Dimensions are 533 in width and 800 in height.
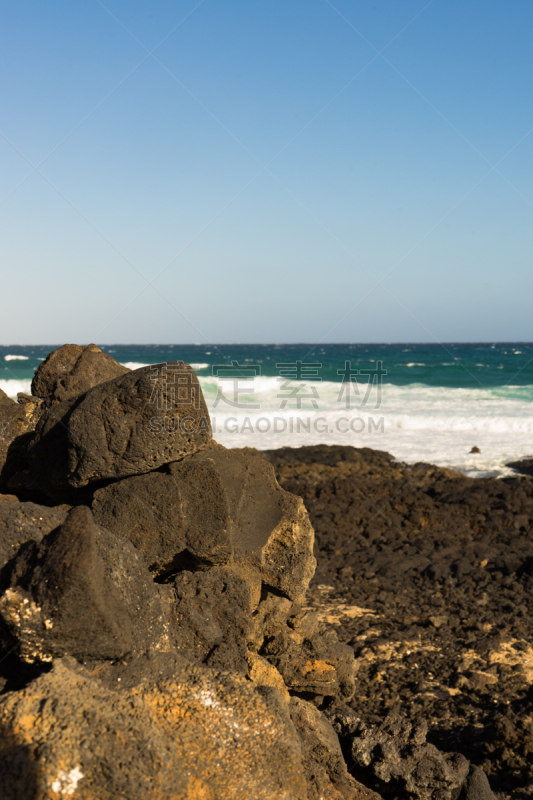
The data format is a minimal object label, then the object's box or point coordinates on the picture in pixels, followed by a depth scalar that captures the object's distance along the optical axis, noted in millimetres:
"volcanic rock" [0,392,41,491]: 3654
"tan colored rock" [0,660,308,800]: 1809
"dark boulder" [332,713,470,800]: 2824
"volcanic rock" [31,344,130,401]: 4023
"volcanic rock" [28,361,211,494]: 3000
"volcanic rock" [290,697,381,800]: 2467
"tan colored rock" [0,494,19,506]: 3189
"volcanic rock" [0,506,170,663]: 2125
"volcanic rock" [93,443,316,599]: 3008
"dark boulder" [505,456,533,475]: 12288
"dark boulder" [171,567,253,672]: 2719
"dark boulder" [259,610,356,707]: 3369
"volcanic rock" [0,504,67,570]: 2391
